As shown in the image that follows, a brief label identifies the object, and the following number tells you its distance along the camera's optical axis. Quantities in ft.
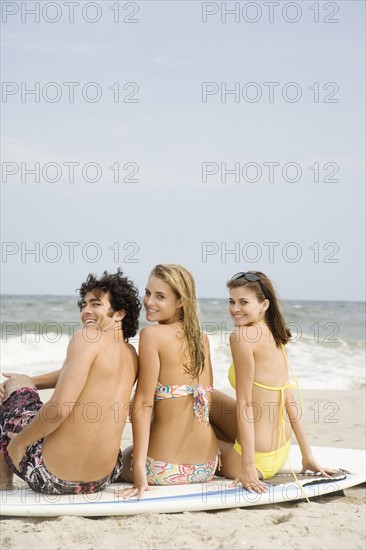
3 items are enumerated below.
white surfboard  11.82
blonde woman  12.30
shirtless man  11.43
